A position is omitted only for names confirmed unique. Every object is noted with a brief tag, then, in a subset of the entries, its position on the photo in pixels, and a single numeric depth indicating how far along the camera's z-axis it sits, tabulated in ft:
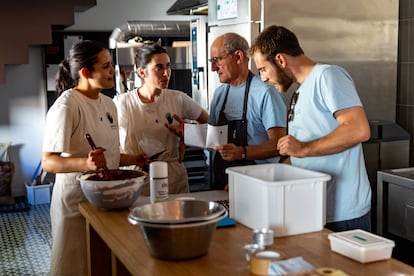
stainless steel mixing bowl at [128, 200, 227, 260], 5.55
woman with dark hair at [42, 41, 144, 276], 8.58
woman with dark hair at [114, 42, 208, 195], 10.42
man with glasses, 9.11
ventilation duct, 21.38
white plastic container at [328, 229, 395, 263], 5.45
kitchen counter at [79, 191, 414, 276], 5.39
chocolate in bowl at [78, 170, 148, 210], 7.58
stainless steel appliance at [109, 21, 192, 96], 21.30
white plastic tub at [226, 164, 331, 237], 6.21
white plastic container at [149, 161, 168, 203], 7.72
